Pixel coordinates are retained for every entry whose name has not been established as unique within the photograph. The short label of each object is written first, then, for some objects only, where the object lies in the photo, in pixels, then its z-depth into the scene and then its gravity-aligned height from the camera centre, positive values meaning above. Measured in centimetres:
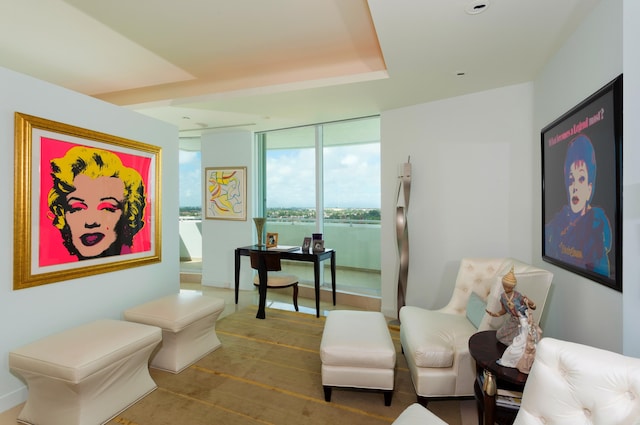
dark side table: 144 -80
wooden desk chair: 373 -70
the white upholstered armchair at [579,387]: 92 -57
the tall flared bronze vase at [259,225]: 425 -18
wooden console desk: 367 -57
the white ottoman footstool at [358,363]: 198 -99
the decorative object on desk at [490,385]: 150 -86
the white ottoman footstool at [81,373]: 171 -93
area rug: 191 -128
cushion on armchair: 223 -74
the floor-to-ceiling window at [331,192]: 423 +30
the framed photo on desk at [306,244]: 397 -42
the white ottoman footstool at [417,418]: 124 -86
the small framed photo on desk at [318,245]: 391 -43
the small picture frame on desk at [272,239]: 418 -37
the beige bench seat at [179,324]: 240 -90
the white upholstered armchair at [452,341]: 194 -86
